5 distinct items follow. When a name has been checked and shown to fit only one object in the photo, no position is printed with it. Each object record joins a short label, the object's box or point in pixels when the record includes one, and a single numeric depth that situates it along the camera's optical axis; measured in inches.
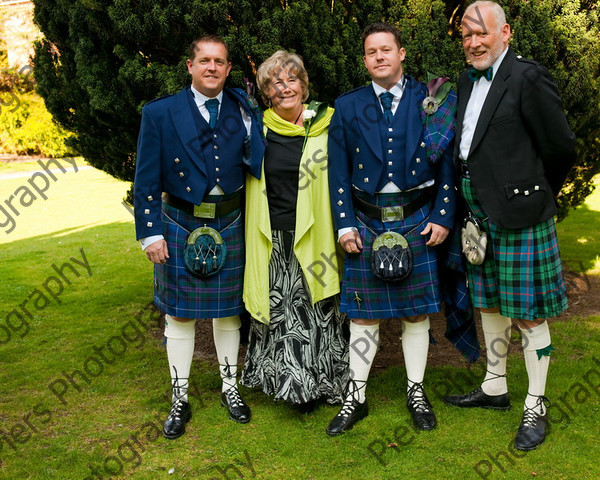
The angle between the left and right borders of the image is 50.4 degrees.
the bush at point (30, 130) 560.4
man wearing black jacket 106.7
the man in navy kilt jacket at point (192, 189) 117.0
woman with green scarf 121.3
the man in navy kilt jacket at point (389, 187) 114.8
